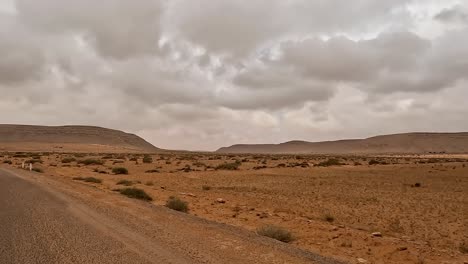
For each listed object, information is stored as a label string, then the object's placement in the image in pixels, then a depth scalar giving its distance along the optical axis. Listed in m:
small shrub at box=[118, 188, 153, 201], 21.78
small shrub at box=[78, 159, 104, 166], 59.16
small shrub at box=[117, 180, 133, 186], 29.52
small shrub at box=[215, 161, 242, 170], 50.08
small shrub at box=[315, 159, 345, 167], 57.63
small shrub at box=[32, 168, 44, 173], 40.03
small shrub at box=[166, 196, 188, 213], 18.25
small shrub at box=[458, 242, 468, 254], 12.20
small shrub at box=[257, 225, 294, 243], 12.57
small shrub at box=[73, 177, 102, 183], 30.78
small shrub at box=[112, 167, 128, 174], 42.67
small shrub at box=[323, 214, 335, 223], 17.32
